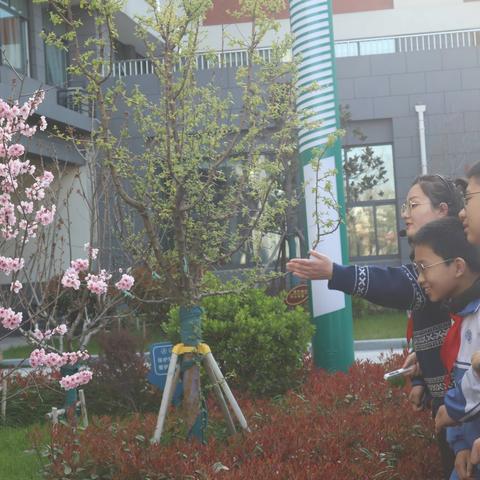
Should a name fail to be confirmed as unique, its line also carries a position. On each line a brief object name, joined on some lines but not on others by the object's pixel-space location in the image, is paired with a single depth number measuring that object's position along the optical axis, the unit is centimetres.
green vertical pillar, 727
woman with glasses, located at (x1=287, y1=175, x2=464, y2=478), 336
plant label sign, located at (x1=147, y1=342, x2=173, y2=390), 536
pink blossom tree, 510
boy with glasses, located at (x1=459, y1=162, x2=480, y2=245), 278
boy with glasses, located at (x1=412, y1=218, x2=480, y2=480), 280
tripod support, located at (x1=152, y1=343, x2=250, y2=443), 455
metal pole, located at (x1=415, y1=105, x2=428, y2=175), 1900
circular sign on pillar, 766
